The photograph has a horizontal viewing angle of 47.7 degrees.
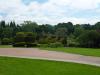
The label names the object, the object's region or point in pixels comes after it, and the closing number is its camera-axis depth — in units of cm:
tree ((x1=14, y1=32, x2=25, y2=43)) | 2156
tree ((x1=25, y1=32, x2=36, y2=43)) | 2180
